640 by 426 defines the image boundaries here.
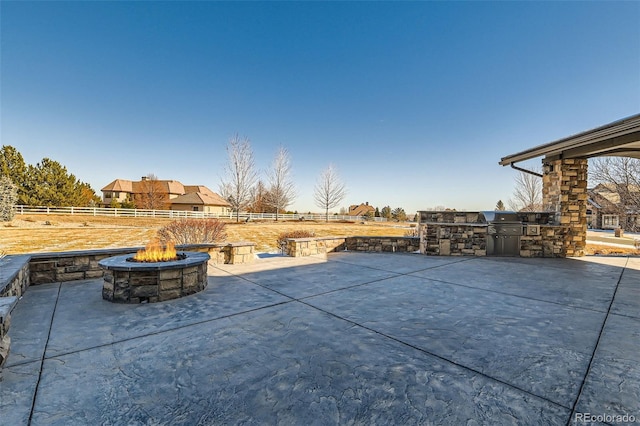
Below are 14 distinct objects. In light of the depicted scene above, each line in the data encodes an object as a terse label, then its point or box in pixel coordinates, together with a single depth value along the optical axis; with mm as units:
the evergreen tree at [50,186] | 24953
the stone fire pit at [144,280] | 3781
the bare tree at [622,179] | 12336
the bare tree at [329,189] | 32312
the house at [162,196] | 36075
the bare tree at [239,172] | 25688
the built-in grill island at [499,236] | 8133
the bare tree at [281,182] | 29656
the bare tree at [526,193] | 19828
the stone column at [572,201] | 8070
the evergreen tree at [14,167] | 23422
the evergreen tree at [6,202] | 17344
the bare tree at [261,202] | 35950
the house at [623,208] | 12461
